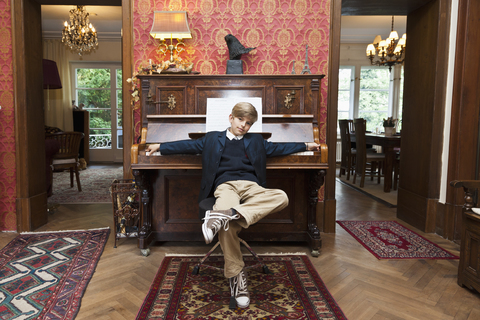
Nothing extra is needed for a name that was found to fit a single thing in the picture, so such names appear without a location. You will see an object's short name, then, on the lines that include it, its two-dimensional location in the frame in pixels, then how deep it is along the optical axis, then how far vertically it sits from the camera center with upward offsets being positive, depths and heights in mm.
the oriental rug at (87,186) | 4480 -993
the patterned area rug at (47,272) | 1863 -1013
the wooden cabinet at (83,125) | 7777 -78
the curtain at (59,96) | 7684 +567
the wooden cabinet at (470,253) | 2004 -741
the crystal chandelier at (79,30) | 5555 +1496
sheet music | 2580 +94
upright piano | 2633 -75
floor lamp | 4406 +605
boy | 1818 -337
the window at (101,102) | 8039 +463
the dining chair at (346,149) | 5949 -388
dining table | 5004 -401
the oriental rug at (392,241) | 2703 -988
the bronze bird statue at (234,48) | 2900 +646
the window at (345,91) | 7895 +823
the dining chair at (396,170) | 5207 -646
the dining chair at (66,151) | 4613 -403
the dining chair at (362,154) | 5293 -426
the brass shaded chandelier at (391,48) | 5391 +1275
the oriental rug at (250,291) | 1826 -999
